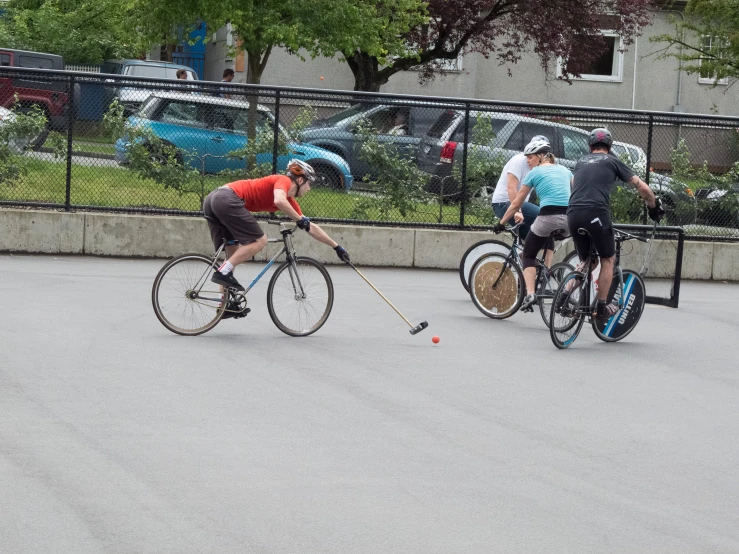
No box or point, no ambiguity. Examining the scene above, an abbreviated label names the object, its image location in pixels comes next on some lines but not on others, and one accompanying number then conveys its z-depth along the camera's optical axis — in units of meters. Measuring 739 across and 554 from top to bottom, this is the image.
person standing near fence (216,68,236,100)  30.77
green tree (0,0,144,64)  38.75
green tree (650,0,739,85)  32.44
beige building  36.09
